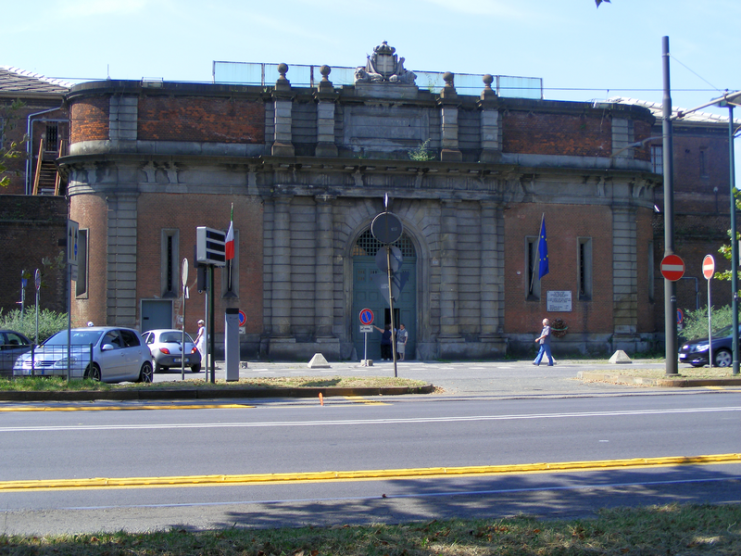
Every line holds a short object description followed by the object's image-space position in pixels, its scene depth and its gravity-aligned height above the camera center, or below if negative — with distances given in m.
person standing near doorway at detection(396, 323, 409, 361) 29.11 -1.07
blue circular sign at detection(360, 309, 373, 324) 26.17 -0.07
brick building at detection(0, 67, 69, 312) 33.59 +3.17
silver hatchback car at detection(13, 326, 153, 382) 16.64 -1.00
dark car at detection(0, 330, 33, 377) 17.19 -0.86
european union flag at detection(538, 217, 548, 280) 30.41 +2.48
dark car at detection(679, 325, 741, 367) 23.04 -1.17
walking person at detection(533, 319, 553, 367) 26.20 -1.12
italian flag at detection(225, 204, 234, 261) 17.67 +1.67
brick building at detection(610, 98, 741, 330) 37.09 +6.77
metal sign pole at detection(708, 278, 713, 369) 21.89 -1.36
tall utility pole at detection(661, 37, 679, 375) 18.47 +2.35
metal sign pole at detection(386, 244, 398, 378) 17.55 +1.26
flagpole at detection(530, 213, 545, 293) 31.04 +2.60
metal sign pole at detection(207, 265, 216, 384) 15.87 +0.07
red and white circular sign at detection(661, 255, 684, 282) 18.34 +1.14
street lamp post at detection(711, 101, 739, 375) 18.83 +1.36
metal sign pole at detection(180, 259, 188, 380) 20.02 +1.18
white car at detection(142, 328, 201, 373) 24.47 -1.23
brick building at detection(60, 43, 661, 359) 29.19 +4.43
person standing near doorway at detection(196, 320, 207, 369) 24.29 -0.89
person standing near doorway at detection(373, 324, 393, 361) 29.97 -1.22
